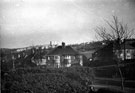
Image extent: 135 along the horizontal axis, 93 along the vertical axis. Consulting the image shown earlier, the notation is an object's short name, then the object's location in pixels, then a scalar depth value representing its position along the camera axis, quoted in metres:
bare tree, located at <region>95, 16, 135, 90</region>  9.18
